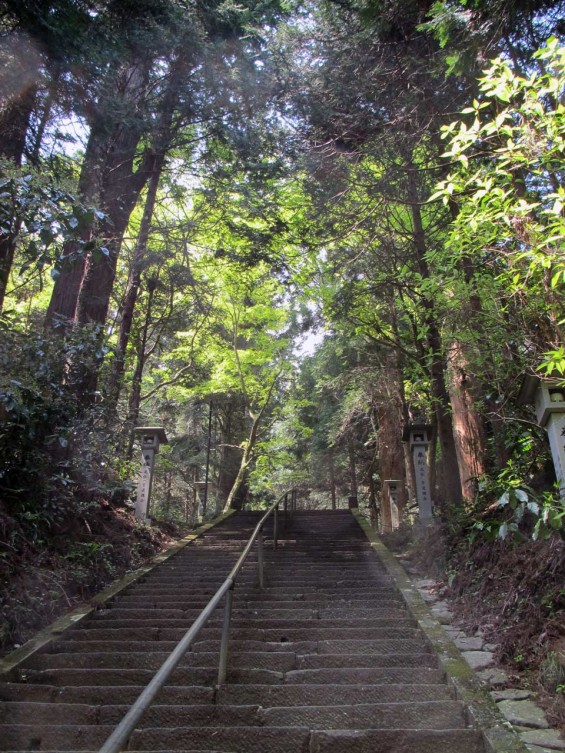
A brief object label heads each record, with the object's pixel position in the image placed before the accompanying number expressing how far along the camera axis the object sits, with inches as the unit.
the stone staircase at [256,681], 135.2
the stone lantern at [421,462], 405.4
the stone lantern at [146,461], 417.4
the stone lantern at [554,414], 199.9
